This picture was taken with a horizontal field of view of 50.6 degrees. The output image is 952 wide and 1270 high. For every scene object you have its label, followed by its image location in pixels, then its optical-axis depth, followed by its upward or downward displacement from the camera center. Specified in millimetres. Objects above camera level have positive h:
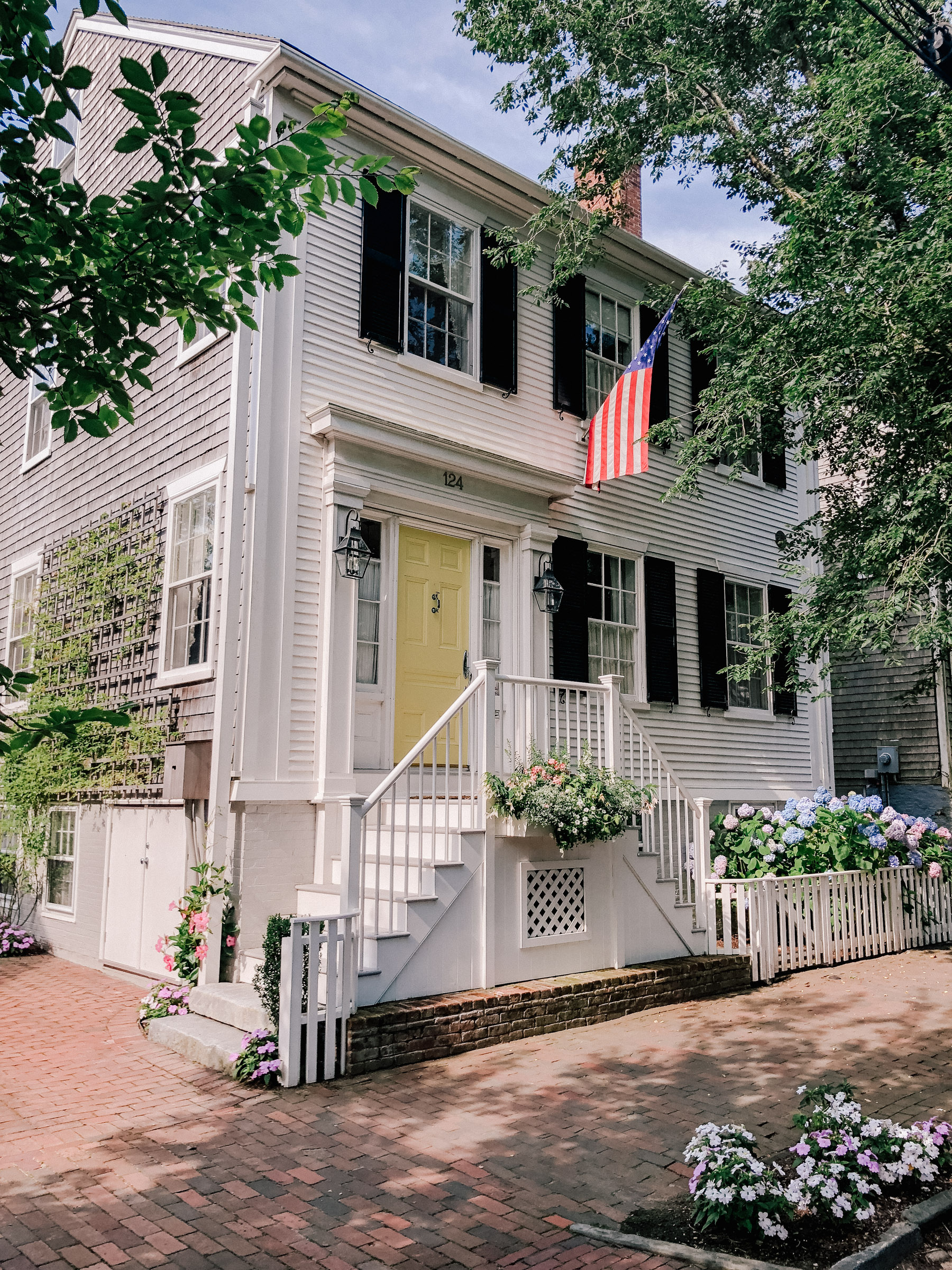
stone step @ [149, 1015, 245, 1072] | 6098 -1514
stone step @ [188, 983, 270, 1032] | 6500 -1378
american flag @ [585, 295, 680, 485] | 9906 +3769
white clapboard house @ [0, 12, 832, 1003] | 7570 +1867
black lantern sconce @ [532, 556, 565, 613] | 9992 +2052
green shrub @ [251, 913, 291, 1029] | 6020 -1015
